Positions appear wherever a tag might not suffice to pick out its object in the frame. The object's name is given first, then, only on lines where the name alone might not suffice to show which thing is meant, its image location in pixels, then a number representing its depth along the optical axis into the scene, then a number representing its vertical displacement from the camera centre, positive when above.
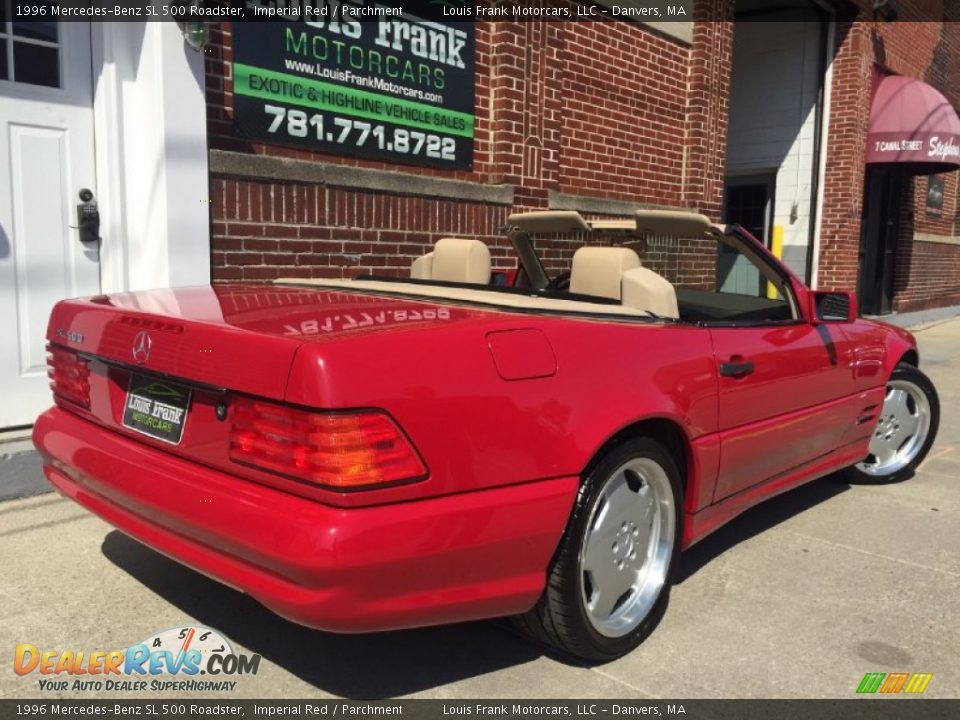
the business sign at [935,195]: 15.60 +1.22
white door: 4.66 +0.33
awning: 12.32 +1.97
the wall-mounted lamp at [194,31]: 4.73 +1.22
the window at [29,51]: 4.63 +1.08
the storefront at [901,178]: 12.37 +1.43
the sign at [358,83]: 5.32 +1.15
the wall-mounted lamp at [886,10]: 12.04 +3.69
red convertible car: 2.03 -0.53
